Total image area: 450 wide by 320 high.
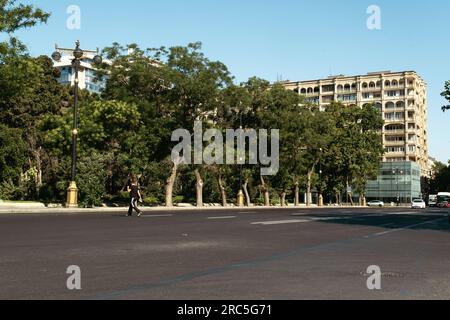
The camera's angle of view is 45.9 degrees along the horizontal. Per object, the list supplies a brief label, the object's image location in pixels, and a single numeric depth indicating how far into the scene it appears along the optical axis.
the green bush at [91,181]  33.72
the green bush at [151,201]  48.74
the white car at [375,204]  97.47
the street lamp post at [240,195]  51.38
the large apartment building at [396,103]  131.88
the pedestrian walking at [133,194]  23.34
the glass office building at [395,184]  118.94
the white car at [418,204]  76.62
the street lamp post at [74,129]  29.38
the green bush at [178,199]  58.03
